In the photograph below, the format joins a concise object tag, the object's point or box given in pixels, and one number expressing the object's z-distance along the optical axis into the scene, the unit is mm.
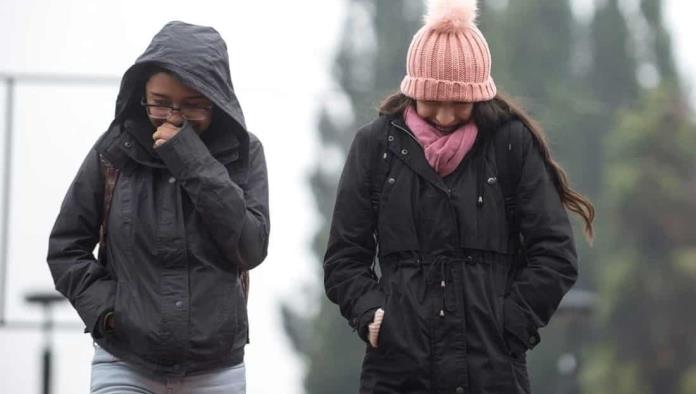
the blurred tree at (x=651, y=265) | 27781
